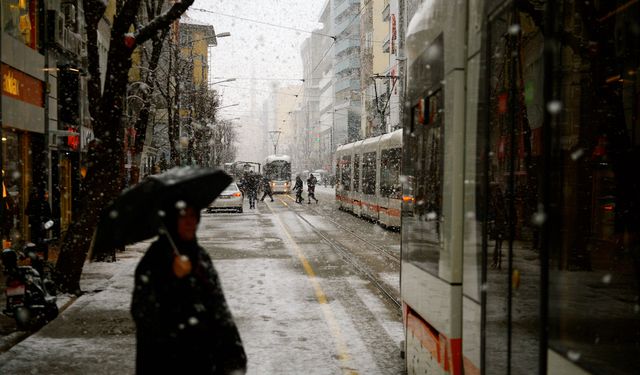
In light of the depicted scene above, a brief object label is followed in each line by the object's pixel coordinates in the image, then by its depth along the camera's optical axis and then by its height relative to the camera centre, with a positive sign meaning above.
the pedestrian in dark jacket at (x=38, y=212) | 15.67 -0.75
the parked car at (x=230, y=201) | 35.12 -1.08
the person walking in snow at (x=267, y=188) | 46.82 -0.60
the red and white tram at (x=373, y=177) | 23.89 +0.08
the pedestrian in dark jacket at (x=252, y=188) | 40.09 -0.54
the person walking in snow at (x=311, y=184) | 44.47 -0.31
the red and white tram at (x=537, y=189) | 2.95 -0.04
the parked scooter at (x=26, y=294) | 9.14 -1.48
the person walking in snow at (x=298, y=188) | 44.34 -0.56
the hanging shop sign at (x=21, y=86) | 16.89 +2.25
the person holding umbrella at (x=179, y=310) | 3.37 -0.61
